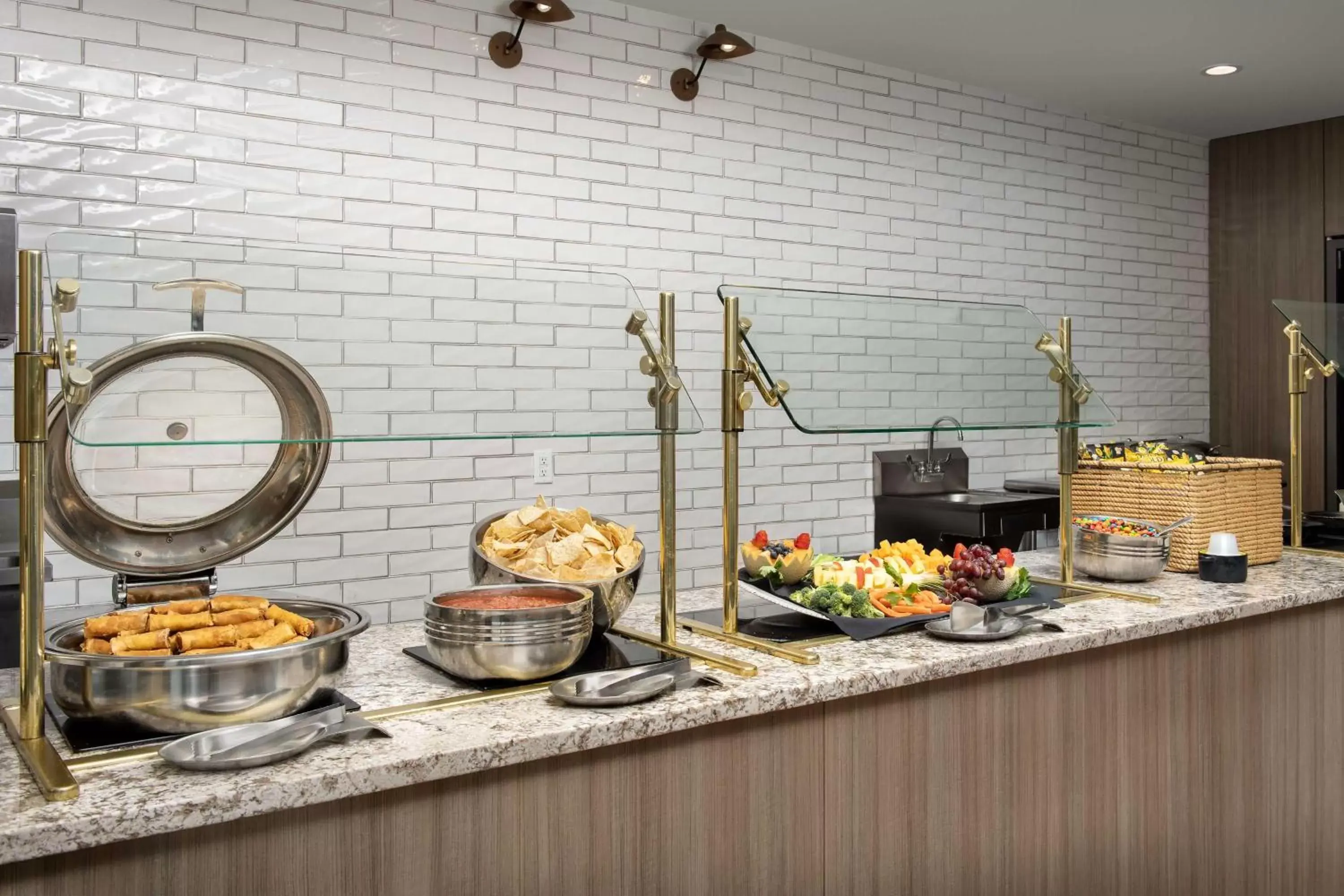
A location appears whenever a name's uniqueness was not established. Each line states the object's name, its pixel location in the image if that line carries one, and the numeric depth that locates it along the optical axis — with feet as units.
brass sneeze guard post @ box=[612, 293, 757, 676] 6.22
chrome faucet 16.07
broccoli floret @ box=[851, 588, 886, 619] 7.36
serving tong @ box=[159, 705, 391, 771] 4.57
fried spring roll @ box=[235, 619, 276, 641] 5.22
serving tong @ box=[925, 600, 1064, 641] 6.93
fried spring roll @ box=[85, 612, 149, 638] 5.15
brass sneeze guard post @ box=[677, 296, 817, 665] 6.98
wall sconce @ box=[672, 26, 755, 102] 13.60
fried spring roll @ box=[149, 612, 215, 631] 5.18
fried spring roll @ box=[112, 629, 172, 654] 4.94
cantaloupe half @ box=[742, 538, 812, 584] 7.91
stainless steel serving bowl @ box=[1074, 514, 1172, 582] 8.79
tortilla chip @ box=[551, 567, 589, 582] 6.55
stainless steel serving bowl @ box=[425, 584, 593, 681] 5.75
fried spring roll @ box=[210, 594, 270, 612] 5.51
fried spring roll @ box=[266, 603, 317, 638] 5.51
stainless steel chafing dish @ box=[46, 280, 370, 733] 4.77
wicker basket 9.47
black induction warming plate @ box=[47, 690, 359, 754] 4.85
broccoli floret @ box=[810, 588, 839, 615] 7.35
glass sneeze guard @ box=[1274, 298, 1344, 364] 10.87
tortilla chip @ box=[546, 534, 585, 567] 6.64
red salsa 6.02
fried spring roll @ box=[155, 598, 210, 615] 5.45
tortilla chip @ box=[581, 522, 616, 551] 6.85
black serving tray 7.10
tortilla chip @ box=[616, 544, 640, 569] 6.75
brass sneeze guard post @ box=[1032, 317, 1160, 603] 8.00
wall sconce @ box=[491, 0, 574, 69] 12.36
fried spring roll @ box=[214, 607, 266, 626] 5.29
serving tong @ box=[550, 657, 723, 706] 5.49
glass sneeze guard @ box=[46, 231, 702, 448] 4.63
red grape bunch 7.83
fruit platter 7.39
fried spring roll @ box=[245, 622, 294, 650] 5.14
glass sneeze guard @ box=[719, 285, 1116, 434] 6.82
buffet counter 4.32
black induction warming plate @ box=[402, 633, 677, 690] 6.15
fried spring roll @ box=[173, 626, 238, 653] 5.04
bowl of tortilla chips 6.58
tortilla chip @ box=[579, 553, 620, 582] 6.58
